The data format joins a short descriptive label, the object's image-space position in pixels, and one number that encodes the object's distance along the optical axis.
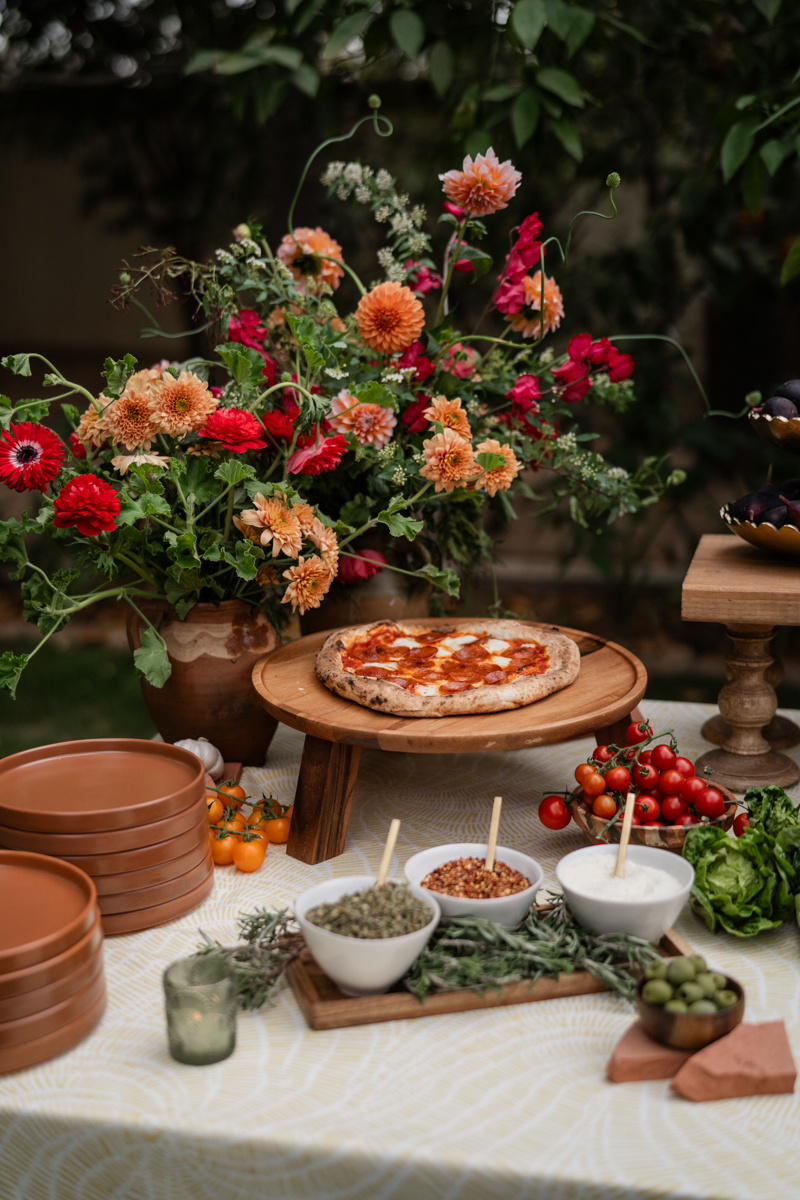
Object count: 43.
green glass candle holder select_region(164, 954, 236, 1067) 1.08
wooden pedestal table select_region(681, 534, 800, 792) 1.70
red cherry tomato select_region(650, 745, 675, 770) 1.54
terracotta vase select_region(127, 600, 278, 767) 1.75
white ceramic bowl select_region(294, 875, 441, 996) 1.10
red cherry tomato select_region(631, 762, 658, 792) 1.52
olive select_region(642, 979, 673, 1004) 1.08
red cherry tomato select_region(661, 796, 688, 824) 1.47
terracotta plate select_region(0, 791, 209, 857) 1.29
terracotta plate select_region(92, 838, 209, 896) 1.33
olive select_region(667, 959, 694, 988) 1.10
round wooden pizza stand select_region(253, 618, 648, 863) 1.44
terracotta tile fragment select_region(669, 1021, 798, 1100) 1.04
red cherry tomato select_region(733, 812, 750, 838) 1.49
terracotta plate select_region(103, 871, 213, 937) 1.35
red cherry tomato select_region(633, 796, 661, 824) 1.46
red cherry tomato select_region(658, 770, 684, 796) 1.49
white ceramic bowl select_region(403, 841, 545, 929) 1.22
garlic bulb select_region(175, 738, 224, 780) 1.74
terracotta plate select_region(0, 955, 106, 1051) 1.08
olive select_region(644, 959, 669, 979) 1.11
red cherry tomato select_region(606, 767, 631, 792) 1.51
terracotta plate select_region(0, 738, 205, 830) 1.29
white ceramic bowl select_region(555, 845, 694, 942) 1.21
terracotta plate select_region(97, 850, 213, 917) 1.34
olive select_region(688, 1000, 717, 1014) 1.07
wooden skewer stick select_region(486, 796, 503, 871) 1.29
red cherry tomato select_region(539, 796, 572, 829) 1.56
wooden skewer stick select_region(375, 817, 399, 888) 1.21
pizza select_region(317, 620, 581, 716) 1.53
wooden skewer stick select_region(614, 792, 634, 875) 1.28
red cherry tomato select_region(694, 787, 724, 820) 1.47
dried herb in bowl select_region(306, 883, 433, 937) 1.13
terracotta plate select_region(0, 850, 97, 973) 1.06
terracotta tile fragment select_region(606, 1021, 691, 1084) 1.07
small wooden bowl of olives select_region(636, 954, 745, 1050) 1.07
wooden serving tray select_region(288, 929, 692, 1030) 1.16
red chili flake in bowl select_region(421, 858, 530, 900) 1.26
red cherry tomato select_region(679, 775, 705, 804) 1.48
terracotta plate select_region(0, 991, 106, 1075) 1.08
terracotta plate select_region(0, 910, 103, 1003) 1.04
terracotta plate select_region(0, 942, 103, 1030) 1.07
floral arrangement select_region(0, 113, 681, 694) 1.59
